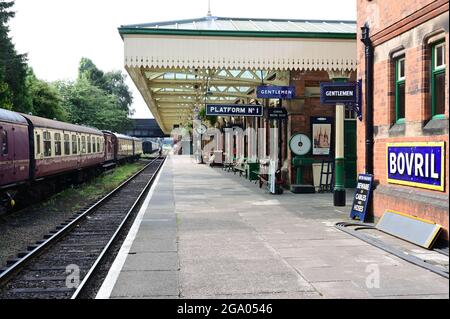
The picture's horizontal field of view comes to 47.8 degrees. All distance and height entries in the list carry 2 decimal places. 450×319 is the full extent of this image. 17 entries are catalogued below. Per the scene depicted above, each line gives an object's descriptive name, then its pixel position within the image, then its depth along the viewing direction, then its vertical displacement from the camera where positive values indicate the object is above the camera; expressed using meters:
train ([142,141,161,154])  78.38 -0.22
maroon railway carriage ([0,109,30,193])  11.57 -0.04
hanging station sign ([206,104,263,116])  16.70 +1.13
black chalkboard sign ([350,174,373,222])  9.91 -1.09
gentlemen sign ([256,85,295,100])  14.86 +1.51
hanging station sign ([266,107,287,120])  16.70 +0.99
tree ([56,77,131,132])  53.62 +4.55
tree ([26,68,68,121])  45.44 +4.27
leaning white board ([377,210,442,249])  7.43 -1.38
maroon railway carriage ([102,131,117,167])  30.79 -0.08
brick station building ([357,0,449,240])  7.68 +0.84
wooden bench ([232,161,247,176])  24.94 -1.24
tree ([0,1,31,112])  41.66 +6.86
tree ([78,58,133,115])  87.25 +11.72
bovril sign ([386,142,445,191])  7.58 -0.38
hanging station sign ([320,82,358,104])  10.69 +1.07
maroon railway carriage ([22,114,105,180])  14.62 +0.00
